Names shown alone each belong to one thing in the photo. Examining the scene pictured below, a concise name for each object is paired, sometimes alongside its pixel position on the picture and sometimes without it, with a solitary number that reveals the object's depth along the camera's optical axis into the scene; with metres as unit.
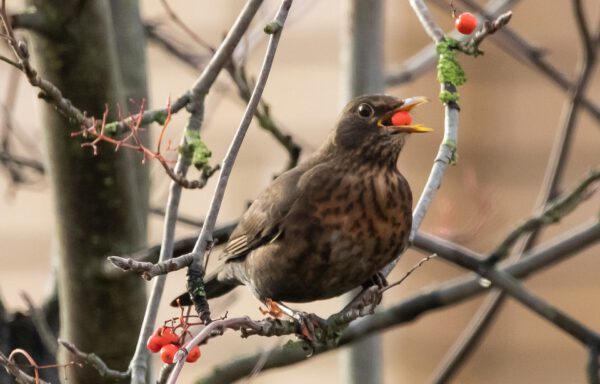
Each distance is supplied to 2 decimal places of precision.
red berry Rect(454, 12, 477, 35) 5.86
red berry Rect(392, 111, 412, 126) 7.18
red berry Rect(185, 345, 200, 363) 4.95
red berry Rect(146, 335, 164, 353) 5.15
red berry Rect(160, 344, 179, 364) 5.04
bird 6.86
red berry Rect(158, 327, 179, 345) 5.18
